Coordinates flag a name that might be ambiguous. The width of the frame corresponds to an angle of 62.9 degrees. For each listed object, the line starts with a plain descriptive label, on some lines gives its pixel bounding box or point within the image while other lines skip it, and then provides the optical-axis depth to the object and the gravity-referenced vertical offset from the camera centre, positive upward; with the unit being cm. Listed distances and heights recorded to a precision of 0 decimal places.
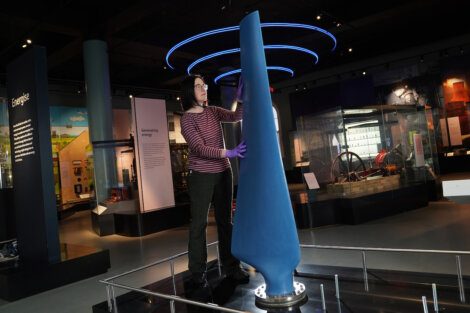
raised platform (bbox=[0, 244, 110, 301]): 376 -89
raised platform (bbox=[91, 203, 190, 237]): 722 -84
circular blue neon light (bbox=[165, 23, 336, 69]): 366 +147
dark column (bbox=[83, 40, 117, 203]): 926 +225
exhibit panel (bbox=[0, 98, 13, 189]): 841 +103
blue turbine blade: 204 -15
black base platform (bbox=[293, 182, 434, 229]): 632 -87
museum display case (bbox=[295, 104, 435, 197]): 725 +16
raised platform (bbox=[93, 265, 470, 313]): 200 -78
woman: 254 -1
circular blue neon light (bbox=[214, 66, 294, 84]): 478 +121
